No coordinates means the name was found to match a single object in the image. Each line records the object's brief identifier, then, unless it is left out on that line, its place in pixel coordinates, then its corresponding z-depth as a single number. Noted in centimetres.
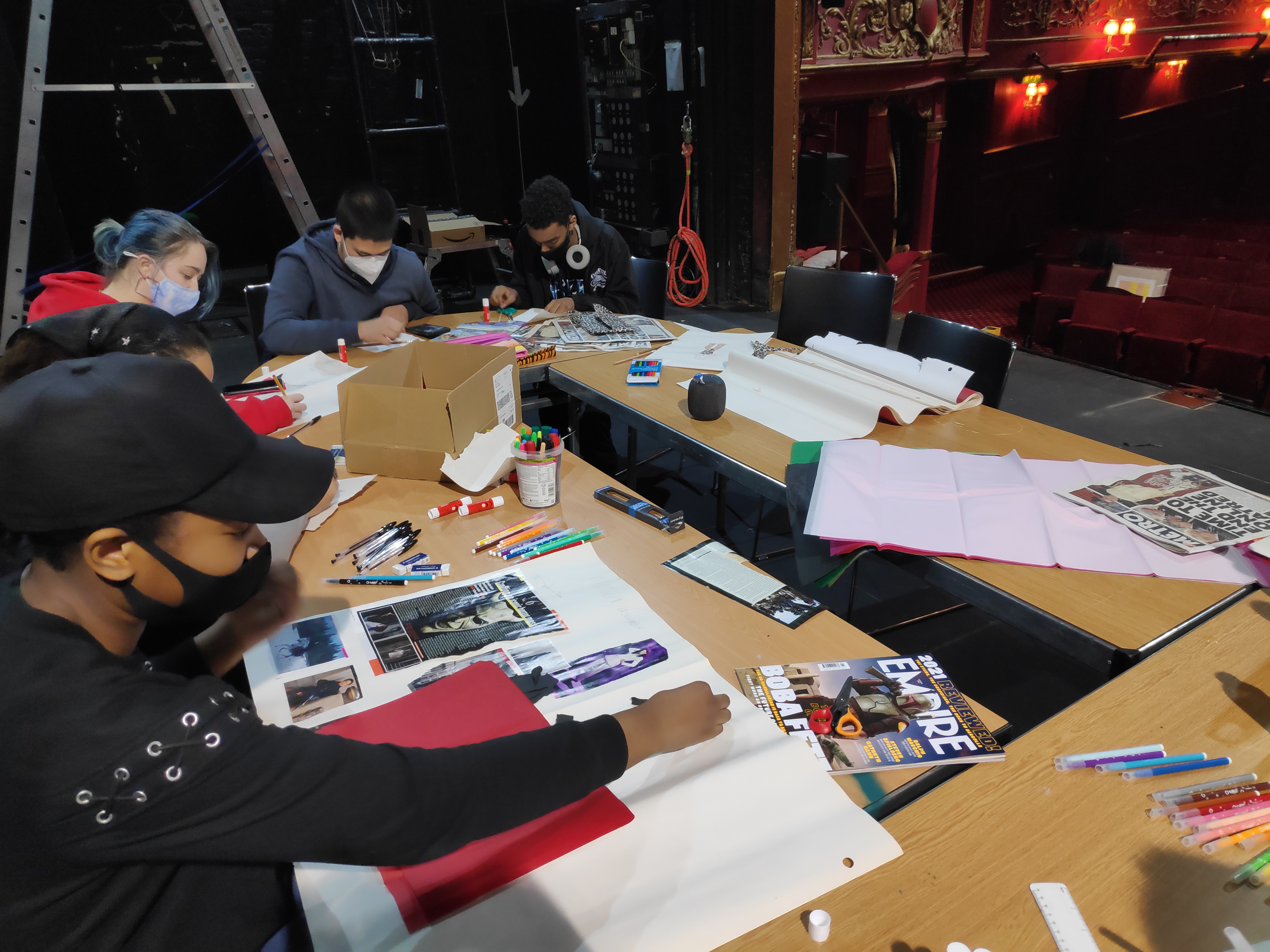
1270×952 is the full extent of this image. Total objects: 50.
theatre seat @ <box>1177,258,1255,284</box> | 577
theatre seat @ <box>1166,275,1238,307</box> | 502
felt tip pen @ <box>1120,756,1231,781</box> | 85
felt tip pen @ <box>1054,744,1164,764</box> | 87
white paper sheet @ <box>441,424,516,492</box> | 154
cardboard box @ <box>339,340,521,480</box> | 155
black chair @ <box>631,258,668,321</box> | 315
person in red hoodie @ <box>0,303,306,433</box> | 133
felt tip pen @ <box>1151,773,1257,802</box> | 82
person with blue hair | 210
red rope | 538
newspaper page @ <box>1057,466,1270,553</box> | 124
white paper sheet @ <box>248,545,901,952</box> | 71
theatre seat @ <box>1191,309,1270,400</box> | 412
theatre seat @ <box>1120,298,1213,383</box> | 440
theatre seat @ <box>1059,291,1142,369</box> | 467
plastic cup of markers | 145
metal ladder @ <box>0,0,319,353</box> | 313
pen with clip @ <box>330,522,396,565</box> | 136
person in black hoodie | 286
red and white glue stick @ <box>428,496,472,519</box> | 148
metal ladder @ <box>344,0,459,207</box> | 511
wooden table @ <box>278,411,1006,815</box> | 106
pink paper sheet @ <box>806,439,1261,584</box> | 123
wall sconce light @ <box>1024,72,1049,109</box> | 757
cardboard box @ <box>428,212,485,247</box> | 506
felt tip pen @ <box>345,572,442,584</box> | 127
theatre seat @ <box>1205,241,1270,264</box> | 634
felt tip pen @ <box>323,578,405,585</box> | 127
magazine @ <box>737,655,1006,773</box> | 90
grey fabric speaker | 181
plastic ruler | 68
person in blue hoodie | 247
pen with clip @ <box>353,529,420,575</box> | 132
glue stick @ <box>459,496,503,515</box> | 149
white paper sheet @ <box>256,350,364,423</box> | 204
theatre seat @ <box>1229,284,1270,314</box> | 485
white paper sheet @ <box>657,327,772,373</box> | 226
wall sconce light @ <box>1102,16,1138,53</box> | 760
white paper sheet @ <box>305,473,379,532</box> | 147
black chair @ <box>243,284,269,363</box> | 272
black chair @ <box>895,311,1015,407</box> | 203
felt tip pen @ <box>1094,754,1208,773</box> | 85
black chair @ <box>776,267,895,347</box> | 259
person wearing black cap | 60
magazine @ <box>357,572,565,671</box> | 110
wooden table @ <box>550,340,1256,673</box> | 109
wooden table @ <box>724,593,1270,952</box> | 70
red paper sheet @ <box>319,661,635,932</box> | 75
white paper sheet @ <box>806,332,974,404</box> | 182
